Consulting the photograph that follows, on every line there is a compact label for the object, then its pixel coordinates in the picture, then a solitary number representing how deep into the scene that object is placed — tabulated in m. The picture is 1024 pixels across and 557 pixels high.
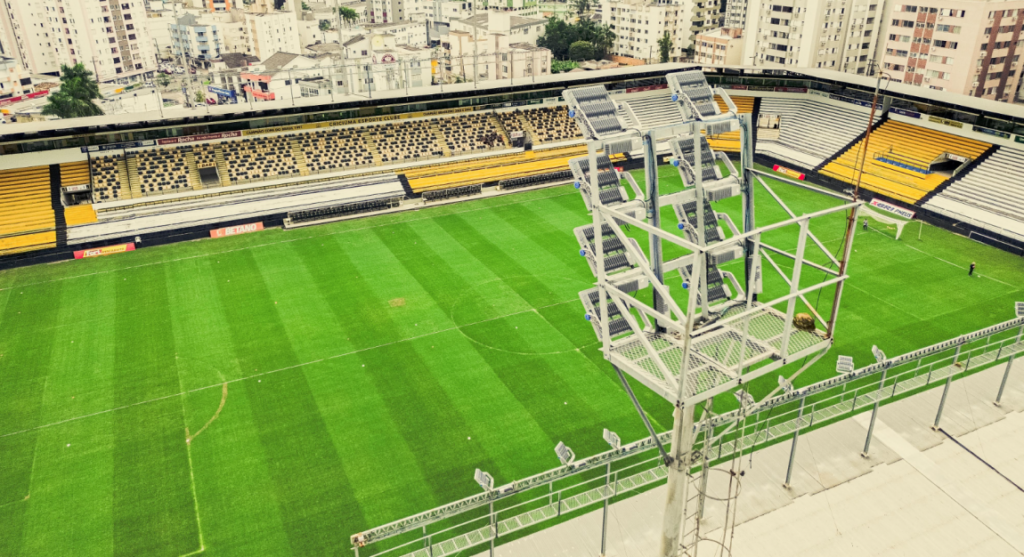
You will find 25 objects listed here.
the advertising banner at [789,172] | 57.72
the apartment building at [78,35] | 130.25
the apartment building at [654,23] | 126.19
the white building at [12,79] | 110.88
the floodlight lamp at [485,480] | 18.97
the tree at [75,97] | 83.75
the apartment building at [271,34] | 131.88
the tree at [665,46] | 123.19
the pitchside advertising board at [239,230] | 47.91
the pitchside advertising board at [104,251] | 44.84
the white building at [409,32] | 140.26
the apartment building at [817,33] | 89.00
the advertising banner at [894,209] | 48.81
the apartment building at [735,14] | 125.66
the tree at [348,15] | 150.25
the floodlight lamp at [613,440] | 20.02
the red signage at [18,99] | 108.88
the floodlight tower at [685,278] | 15.66
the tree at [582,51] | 127.38
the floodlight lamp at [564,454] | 20.03
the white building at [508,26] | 125.12
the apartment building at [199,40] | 139.00
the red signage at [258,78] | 102.26
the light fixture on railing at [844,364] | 22.03
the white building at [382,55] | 106.38
